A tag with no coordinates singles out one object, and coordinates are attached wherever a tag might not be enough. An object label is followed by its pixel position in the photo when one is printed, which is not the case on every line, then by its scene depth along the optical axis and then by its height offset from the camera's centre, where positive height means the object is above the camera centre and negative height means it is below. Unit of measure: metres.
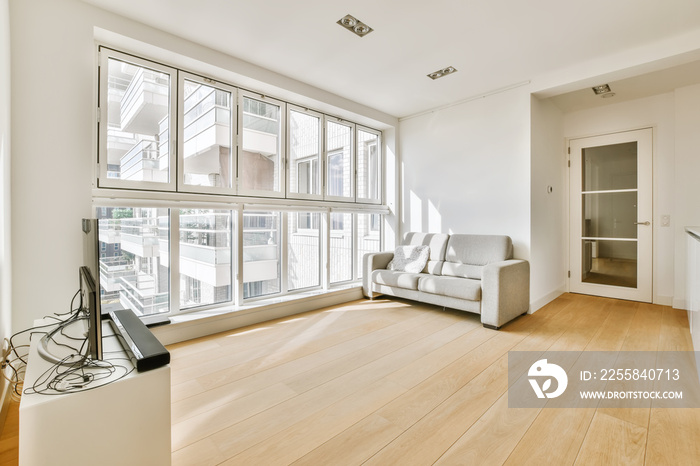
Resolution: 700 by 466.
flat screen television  1.18 -0.20
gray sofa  3.25 -0.52
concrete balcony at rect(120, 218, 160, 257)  2.85 -0.03
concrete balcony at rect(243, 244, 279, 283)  3.60 -0.34
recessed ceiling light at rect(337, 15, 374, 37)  2.63 +1.75
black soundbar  1.19 -0.45
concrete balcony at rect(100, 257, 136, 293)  2.78 -0.33
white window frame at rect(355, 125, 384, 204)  5.18 +1.05
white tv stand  1.00 -0.63
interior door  4.20 +0.25
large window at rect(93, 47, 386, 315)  2.80 +0.44
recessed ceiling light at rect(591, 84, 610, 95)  3.79 +1.73
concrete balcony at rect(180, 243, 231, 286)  3.17 -0.31
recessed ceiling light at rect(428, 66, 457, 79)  3.47 +1.77
